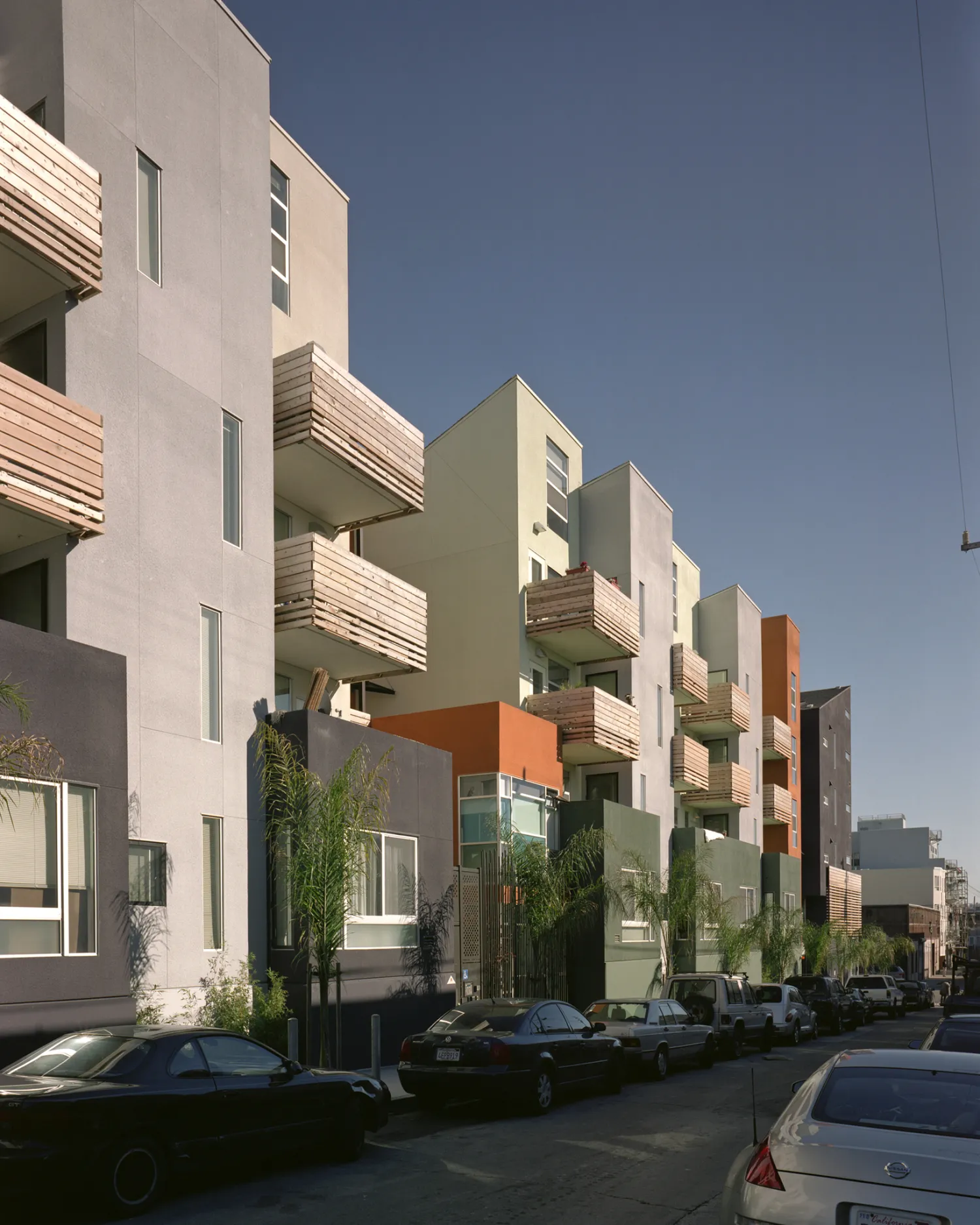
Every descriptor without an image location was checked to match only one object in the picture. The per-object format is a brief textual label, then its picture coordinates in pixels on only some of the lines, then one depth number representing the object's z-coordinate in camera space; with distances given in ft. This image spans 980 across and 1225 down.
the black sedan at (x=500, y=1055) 45.65
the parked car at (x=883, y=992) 147.23
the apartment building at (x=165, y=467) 44.65
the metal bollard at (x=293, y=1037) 46.80
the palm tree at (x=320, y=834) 51.42
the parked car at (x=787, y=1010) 91.04
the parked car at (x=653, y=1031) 62.03
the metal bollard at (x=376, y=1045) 49.90
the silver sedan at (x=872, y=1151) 18.78
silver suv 78.07
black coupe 26.99
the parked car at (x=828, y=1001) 112.27
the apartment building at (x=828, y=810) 193.16
